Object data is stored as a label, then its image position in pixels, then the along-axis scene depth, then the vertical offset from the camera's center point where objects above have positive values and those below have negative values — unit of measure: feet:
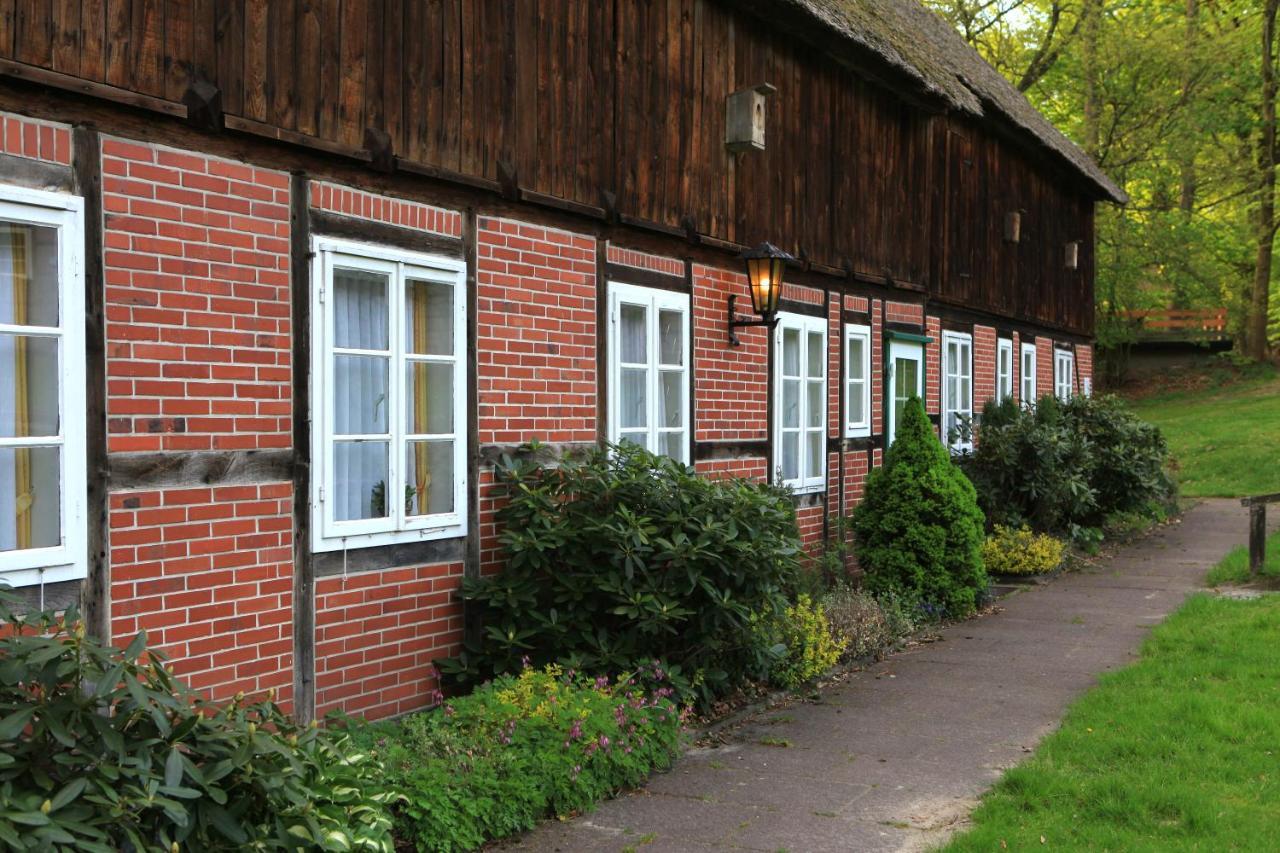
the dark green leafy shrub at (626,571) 20.77 -2.84
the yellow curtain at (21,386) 14.34 +0.33
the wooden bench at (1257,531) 38.81 -3.88
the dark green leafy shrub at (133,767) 10.71 -3.38
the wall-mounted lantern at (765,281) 30.22 +3.39
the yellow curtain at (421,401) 20.49 +0.21
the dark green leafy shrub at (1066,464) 44.21 -2.01
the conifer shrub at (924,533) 32.68 -3.34
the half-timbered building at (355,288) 14.75 +2.06
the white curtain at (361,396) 18.89 +0.28
